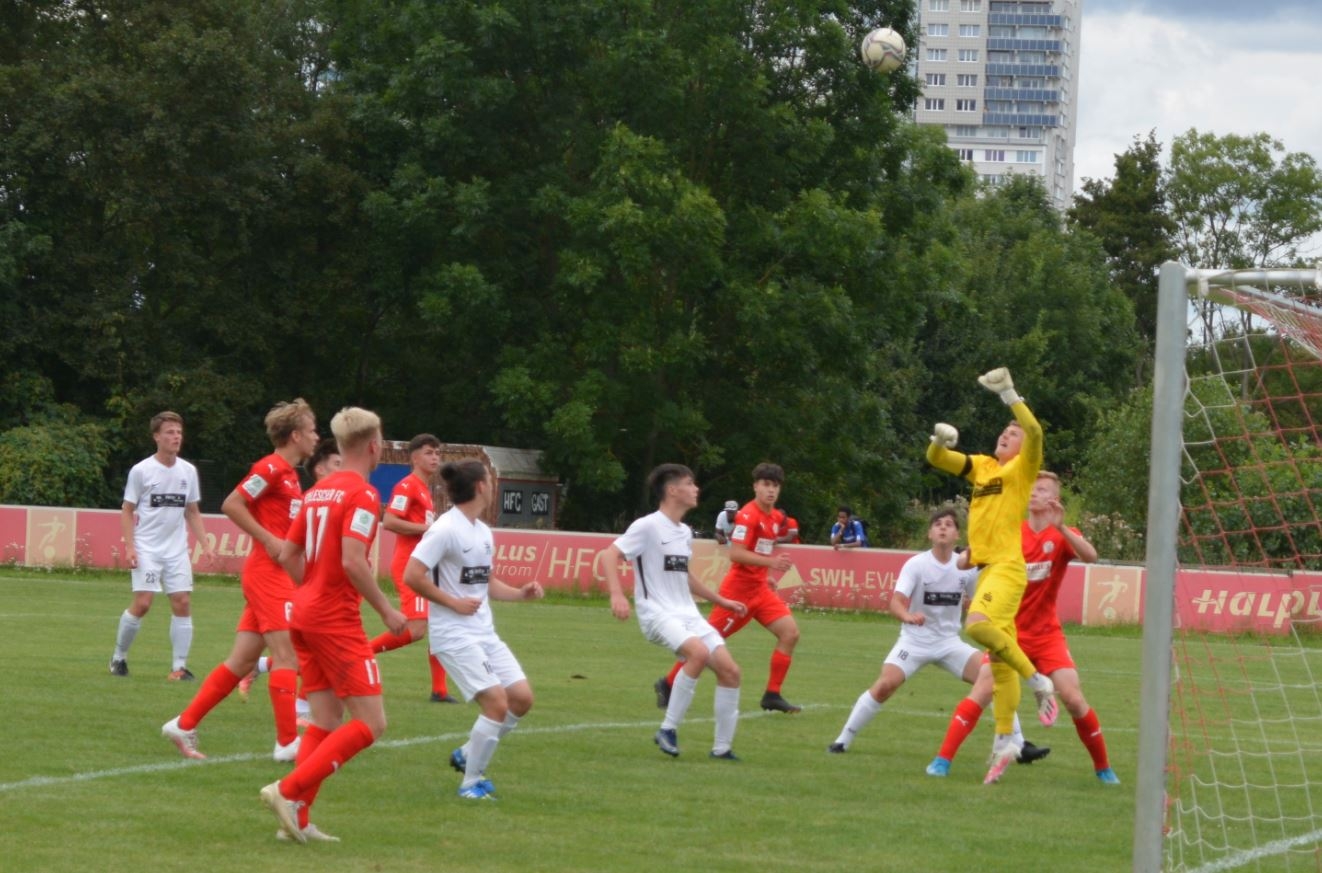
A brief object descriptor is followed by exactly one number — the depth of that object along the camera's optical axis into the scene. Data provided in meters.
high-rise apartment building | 184.25
